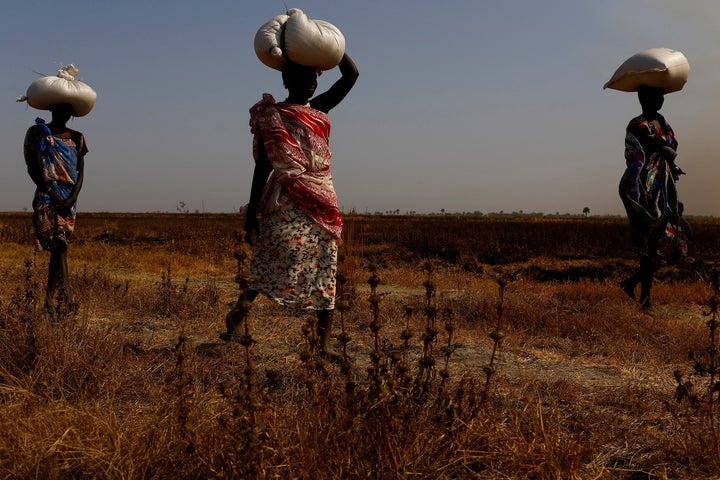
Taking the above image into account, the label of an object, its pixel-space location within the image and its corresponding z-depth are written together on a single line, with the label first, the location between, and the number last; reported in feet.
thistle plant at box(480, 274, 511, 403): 5.86
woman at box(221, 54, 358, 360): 11.14
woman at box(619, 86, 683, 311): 18.40
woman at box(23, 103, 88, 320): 15.15
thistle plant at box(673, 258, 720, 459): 6.36
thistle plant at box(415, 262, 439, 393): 5.94
